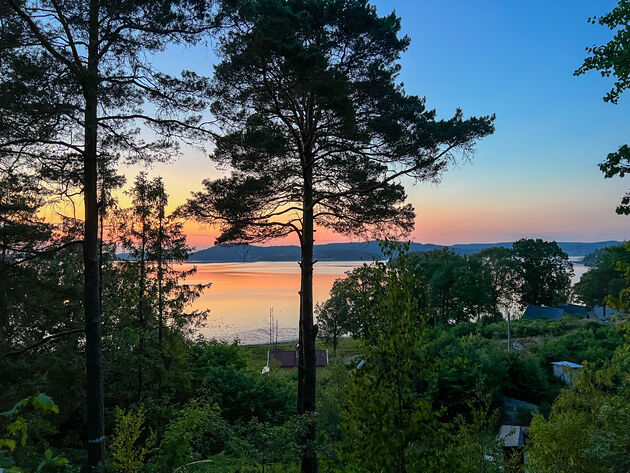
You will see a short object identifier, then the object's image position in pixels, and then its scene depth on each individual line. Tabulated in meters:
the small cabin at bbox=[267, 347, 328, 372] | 32.16
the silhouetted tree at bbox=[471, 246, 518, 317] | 41.69
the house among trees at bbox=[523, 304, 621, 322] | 35.89
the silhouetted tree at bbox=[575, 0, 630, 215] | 6.63
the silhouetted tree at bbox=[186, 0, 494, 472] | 7.49
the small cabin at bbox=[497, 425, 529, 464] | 11.14
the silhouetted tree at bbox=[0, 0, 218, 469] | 5.29
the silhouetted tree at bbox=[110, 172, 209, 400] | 11.29
